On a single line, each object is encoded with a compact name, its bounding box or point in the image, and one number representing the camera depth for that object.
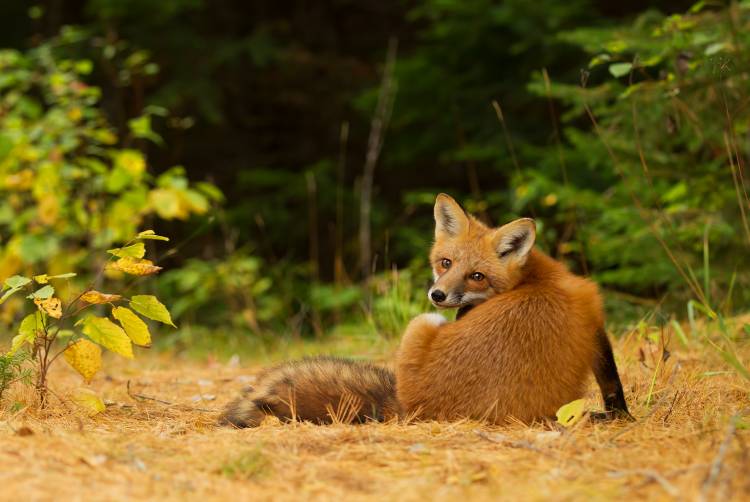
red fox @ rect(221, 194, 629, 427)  7.14
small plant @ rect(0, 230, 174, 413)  7.86
